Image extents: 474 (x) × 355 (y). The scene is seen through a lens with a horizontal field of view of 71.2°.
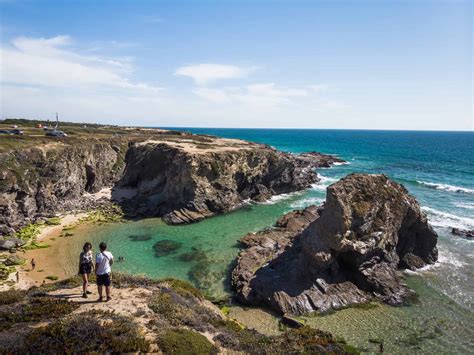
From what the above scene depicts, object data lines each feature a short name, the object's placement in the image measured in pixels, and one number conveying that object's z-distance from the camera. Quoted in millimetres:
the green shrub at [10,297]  16697
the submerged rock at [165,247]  38094
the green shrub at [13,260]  33353
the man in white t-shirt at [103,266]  15953
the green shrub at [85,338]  12648
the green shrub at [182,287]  21094
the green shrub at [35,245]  37750
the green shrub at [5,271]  30483
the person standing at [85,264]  16406
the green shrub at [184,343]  13648
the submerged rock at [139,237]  42047
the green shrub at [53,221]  45756
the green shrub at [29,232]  40625
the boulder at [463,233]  42381
